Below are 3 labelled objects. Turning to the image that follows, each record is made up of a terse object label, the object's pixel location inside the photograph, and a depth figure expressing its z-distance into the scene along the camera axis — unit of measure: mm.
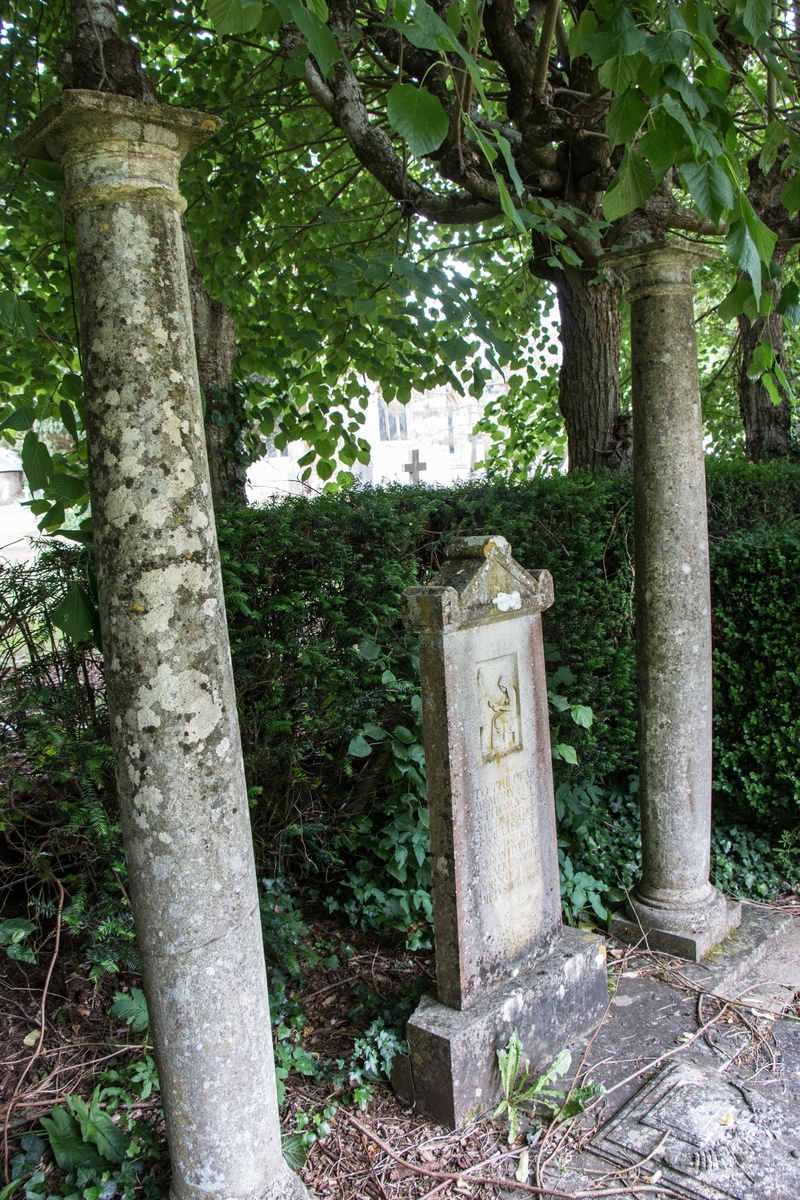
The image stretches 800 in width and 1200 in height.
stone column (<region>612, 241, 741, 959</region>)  3766
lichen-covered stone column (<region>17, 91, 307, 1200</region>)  1933
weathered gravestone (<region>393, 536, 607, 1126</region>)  2846
